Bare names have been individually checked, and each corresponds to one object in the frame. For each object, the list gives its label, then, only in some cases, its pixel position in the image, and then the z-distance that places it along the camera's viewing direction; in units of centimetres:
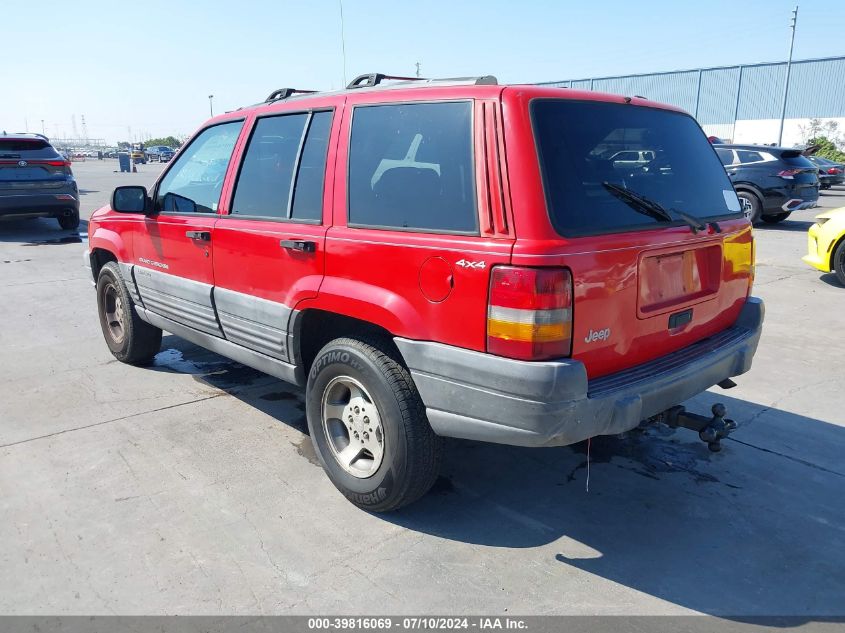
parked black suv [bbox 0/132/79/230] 1164
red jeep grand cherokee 254
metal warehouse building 4262
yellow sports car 810
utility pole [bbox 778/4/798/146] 3666
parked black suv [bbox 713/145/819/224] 1349
